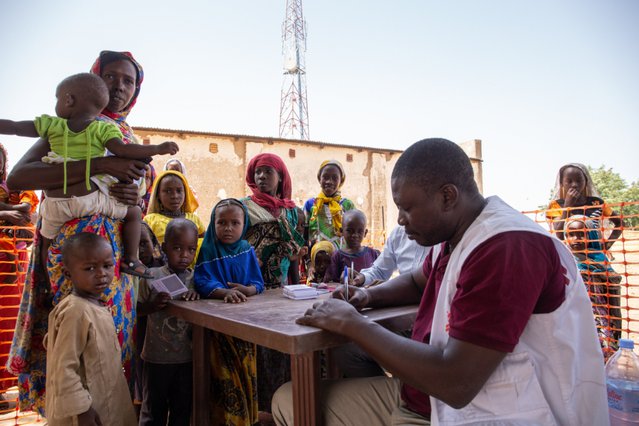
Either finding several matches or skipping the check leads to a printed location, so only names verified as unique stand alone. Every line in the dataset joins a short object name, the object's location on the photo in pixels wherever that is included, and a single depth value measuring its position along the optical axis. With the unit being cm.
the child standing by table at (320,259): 424
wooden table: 148
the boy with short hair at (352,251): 401
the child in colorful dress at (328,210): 495
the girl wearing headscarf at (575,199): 461
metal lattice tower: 2181
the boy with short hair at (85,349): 171
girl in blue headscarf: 256
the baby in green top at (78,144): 188
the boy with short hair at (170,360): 262
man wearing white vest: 115
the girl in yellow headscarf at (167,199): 366
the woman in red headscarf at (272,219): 349
